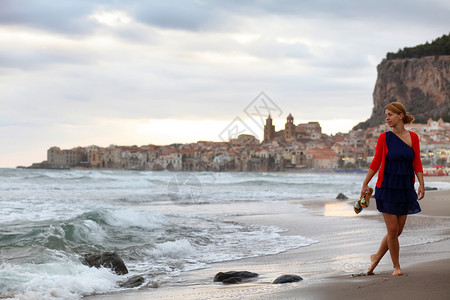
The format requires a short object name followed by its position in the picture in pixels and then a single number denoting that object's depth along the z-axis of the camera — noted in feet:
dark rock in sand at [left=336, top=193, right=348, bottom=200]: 67.89
